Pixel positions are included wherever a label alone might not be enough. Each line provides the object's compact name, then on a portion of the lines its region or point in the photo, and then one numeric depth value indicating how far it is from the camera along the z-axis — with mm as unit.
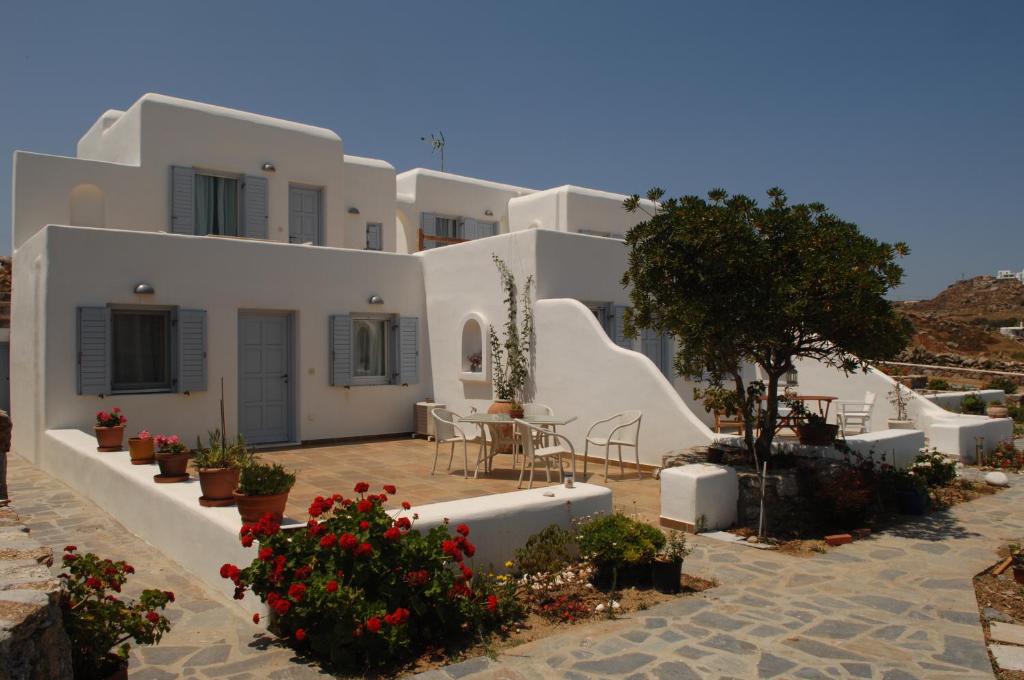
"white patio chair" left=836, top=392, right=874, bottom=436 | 12422
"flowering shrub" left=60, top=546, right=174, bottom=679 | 3273
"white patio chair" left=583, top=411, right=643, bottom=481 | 9655
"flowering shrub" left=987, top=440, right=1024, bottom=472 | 11336
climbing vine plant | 11844
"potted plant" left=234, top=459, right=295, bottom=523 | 5258
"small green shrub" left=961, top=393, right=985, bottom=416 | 15211
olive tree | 7043
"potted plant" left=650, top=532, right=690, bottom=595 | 5496
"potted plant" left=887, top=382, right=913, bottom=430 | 12469
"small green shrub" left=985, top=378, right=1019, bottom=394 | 20656
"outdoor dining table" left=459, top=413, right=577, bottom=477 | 9586
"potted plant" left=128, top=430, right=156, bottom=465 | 7902
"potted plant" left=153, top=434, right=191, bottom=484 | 6949
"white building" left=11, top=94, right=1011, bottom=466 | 10523
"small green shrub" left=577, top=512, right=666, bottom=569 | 5508
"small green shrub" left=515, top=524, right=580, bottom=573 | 5652
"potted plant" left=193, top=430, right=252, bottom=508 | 5887
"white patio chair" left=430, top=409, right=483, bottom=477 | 11602
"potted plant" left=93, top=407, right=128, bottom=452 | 9102
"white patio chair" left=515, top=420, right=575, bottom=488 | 8547
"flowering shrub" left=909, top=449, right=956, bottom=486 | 9234
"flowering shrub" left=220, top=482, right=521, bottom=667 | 4168
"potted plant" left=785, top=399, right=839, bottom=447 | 8555
